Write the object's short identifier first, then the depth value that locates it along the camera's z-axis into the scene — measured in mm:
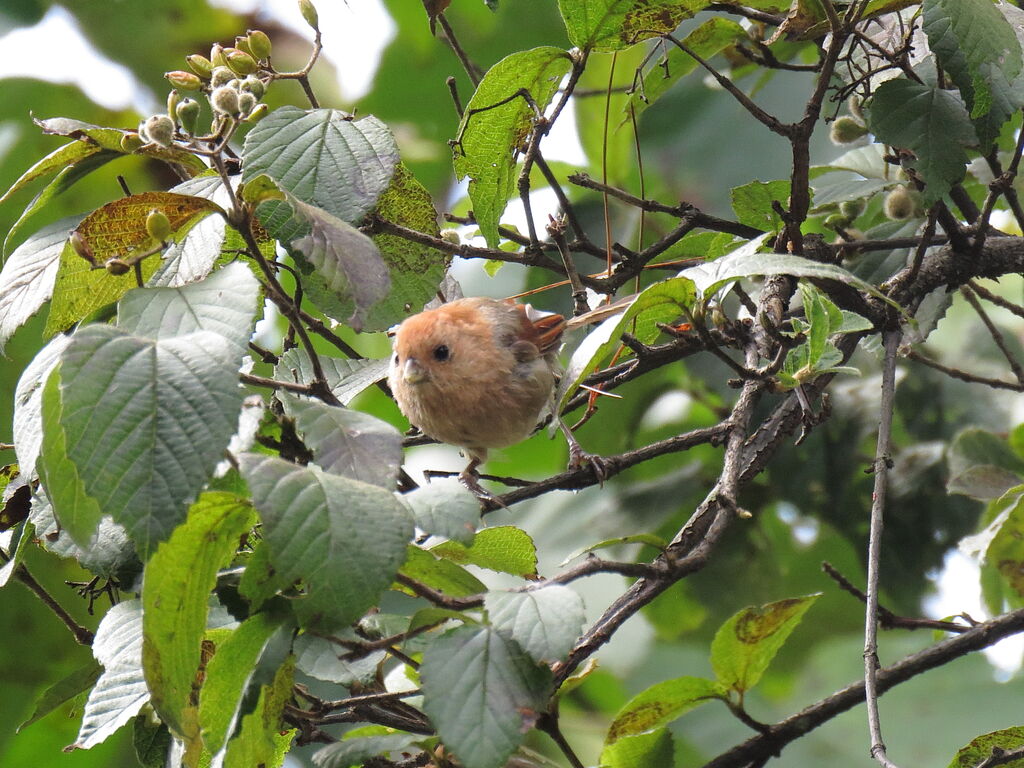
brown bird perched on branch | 4817
